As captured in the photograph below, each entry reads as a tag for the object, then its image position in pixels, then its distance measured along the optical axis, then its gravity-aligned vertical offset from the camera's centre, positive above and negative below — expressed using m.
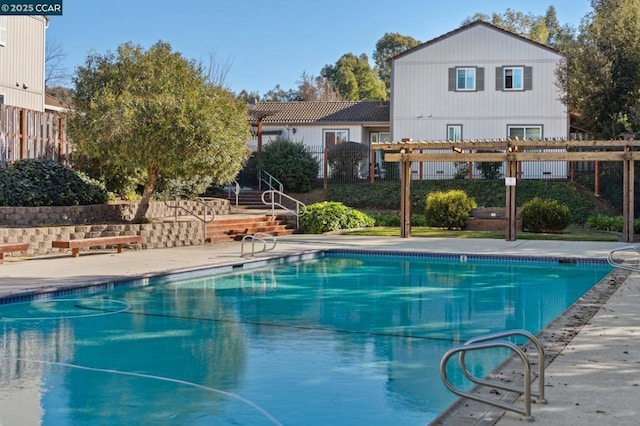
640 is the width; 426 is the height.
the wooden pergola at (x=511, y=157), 21.36 +1.69
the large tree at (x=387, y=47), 74.59 +16.34
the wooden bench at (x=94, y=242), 16.50 -0.64
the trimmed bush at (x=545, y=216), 24.00 -0.02
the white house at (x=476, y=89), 33.00 +5.48
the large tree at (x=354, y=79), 68.69 +12.24
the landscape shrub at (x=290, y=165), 31.38 +2.00
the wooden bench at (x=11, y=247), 15.10 -0.69
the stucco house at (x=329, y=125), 38.19 +4.46
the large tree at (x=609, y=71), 27.94 +5.26
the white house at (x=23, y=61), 24.38 +4.99
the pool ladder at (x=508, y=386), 5.44 -1.27
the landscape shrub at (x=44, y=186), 18.06 +0.66
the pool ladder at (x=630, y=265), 14.23 -0.99
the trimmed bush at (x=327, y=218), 25.09 -0.12
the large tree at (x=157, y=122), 18.48 +2.23
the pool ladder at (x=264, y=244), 17.80 -0.80
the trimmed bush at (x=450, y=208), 25.31 +0.23
